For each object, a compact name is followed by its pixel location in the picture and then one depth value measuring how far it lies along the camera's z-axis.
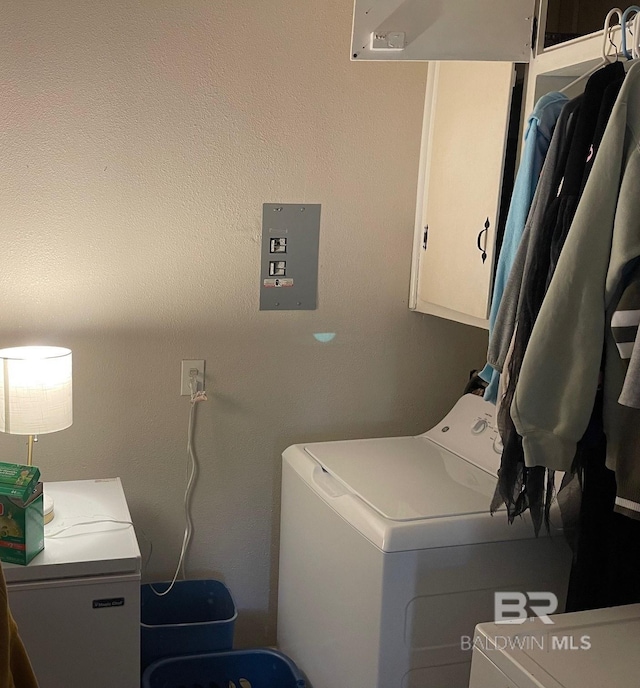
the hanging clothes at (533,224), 1.49
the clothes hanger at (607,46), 1.52
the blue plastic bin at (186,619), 2.13
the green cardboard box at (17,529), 1.70
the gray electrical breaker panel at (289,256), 2.28
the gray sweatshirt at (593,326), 1.33
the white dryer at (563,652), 1.25
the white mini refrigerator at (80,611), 1.71
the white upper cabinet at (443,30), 1.75
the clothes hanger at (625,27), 1.44
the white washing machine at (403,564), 1.69
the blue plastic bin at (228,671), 2.08
